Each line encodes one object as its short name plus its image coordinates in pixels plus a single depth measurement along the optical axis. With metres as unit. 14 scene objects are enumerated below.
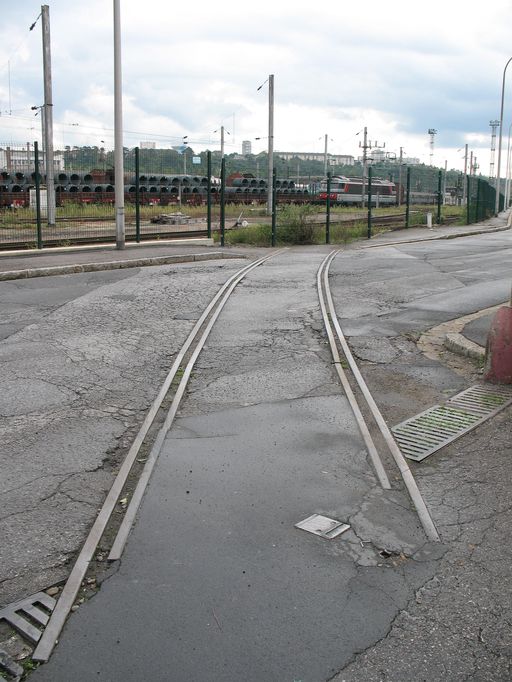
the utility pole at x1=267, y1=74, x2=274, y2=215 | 39.72
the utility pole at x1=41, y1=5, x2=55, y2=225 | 29.36
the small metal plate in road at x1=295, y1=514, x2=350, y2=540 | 4.51
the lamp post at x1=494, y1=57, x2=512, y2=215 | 53.59
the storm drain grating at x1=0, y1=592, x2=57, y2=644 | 3.50
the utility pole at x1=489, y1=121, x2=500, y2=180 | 96.92
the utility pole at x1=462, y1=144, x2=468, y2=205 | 108.69
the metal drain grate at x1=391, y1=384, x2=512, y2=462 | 6.18
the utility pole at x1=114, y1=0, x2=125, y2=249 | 20.64
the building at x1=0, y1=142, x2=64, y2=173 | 46.01
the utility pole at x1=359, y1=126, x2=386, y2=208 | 70.31
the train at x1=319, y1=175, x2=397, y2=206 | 75.81
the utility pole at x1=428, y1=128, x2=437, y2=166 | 109.44
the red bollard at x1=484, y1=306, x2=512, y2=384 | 7.91
